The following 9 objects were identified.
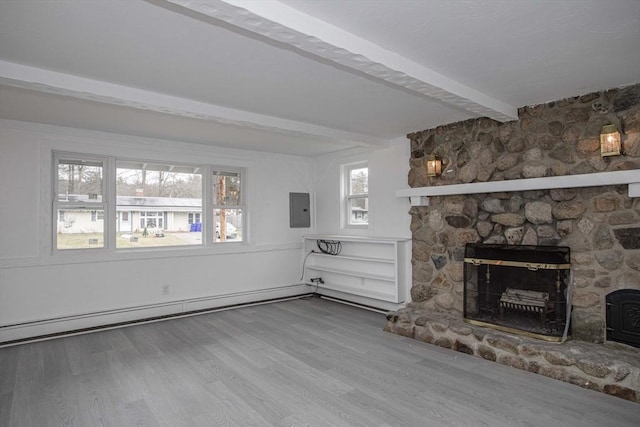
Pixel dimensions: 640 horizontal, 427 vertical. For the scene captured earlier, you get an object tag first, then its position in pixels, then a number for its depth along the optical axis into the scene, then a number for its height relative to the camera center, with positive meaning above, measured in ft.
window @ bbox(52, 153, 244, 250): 14.92 +0.52
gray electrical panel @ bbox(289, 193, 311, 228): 21.07 +0.23
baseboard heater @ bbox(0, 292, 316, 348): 13.41 -4.42
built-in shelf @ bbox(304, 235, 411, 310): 16.17 -2.73
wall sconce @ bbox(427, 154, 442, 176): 14.70 +1.91
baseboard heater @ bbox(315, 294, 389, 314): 17.37 -4.42
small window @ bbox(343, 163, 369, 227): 19.11 +1.05
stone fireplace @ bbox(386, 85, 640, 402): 10.37 -0.37
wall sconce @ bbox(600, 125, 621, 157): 10.27 +2.02
